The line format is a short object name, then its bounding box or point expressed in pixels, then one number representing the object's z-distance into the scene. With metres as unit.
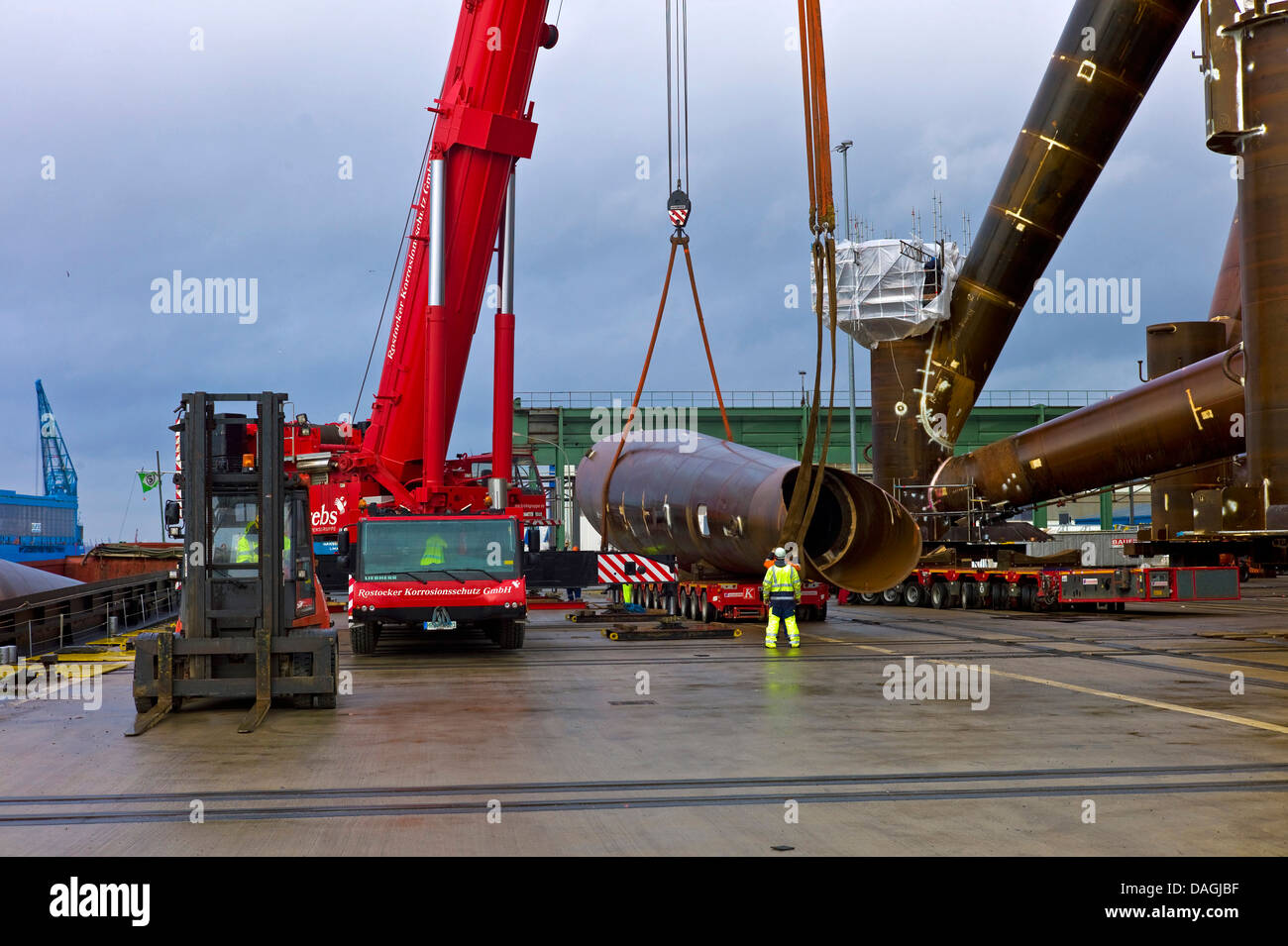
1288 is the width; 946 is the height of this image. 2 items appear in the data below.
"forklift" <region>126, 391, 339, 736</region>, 10.87
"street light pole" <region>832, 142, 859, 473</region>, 43.74
